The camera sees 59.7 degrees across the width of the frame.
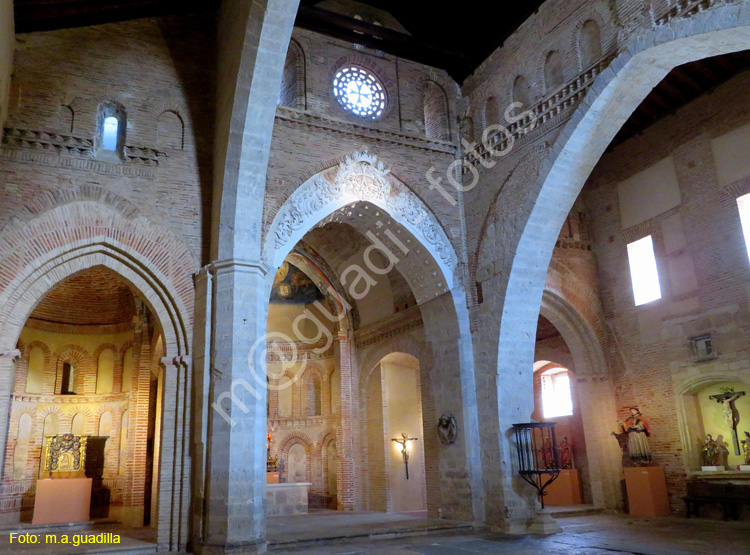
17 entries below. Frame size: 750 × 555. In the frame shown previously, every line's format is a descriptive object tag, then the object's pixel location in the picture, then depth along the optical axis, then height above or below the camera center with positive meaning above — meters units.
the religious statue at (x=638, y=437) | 13.02 +0.20
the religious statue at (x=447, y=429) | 11.34 +0.45
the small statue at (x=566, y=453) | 16.22 -0.06
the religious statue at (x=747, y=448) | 11.79 -0.09
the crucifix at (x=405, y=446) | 15.72 +0.27
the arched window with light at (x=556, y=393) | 17.69 +1.54
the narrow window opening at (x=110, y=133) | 10.03 +5.04
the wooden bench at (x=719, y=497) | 11.23 -0.90
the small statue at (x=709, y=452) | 12.20 -0.14
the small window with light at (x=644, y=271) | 13.55 +3.58
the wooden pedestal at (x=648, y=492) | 12.53 -0.85
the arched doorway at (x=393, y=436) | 15.54 +0.51
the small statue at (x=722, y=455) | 12.09 -0.20
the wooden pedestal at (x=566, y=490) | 15.19 -0.89
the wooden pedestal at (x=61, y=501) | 11.99 -0.51
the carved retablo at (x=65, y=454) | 13.39 +0.37
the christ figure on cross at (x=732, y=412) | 12.01 +0.55
